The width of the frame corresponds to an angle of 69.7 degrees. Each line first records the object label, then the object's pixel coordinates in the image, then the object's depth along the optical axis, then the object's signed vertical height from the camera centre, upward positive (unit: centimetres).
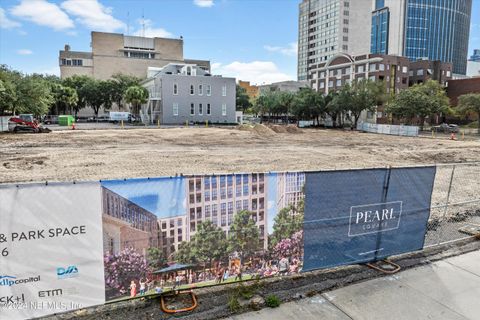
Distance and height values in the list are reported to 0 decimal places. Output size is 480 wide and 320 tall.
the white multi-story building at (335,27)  12975 +3530
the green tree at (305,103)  7117 +296
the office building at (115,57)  9975 +1717
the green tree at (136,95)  6034 +351
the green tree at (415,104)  5566 +238
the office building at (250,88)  16625 +1401
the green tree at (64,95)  6794 +379
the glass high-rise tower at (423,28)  14938 +4034
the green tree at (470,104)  5634 +259
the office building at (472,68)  17081 +2573
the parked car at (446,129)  6066 -170
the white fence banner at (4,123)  3876 -107
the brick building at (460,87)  8256 +799
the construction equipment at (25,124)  3806 -113
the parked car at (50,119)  6382 -93
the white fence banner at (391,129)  5084 -167
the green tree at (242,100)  10625 +514
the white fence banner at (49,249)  387 -158
